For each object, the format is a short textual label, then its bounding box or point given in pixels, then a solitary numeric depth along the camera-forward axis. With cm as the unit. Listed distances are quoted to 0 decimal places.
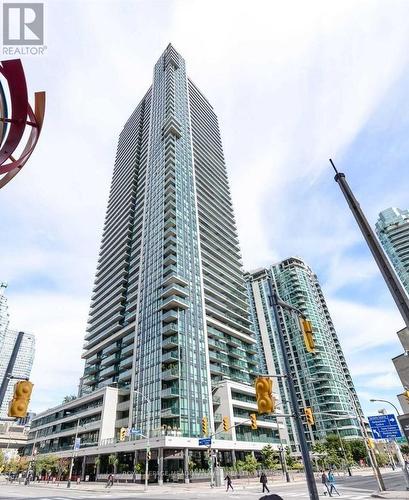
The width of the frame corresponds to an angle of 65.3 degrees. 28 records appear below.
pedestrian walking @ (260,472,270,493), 2722
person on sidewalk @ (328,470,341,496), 2266
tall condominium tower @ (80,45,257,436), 5434
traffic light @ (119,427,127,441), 3200
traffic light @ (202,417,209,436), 3105
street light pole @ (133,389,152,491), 4882
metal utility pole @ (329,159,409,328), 634
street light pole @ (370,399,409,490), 2177
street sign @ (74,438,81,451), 4815
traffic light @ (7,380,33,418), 973
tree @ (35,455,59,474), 6132
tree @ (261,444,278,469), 5194
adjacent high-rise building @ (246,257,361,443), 10538
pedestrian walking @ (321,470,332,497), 2327
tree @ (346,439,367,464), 8519
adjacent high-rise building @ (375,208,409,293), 14475
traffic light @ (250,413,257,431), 2419
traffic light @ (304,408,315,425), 2045
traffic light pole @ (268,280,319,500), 891
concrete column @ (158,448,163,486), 4178
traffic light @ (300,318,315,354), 1039
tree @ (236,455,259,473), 4738
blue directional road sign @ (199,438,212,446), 3546
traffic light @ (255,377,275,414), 941
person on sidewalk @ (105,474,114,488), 3838
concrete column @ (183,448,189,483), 4234
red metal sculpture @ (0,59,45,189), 1245
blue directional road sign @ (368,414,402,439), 2173
